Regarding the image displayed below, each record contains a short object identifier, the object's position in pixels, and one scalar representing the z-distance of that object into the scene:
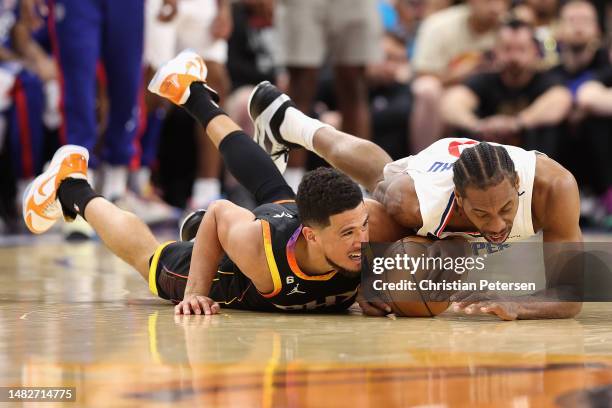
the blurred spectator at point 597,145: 15.90
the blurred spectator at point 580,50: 16.42
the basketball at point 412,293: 6.91
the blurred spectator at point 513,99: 15.61
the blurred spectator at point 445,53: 16.77
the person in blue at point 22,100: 15.76
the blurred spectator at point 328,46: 14.51
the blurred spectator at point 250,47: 16.97
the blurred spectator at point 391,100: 17.12
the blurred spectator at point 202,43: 15.05
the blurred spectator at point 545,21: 17.14
